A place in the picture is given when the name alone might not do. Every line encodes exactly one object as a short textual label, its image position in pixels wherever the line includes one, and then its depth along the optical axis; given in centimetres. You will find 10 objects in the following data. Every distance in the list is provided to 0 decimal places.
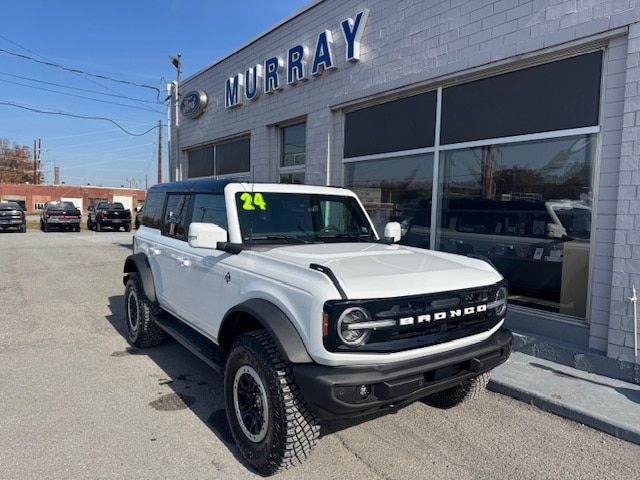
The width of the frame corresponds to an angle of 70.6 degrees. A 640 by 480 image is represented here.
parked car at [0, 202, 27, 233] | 2366
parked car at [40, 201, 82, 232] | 2573
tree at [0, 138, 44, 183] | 7850
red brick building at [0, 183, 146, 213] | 5756
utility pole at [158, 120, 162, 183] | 3634
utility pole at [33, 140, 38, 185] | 7431
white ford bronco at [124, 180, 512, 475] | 258
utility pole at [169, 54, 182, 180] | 1503
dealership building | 459
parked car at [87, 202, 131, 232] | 2648
